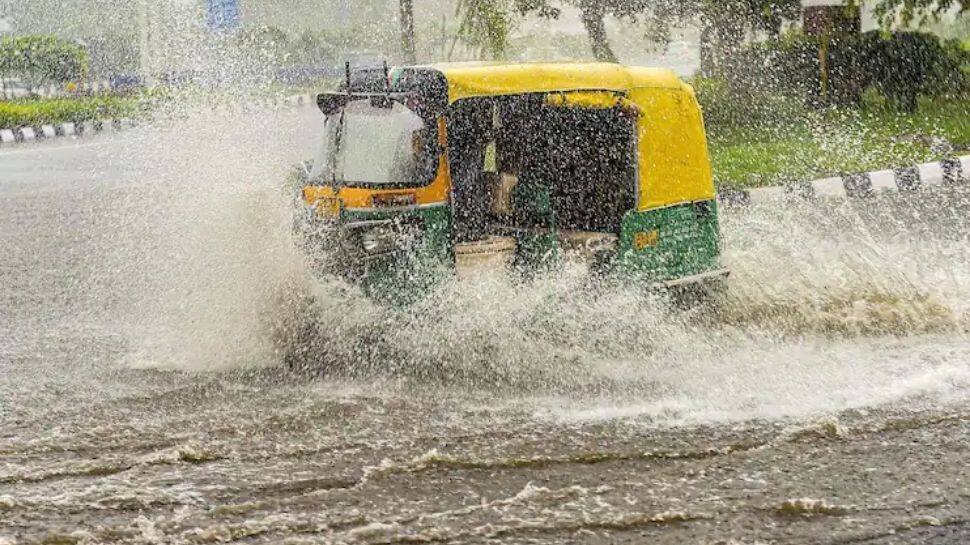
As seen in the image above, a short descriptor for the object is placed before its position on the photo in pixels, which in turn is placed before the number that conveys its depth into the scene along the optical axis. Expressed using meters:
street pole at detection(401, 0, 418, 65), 24.22
